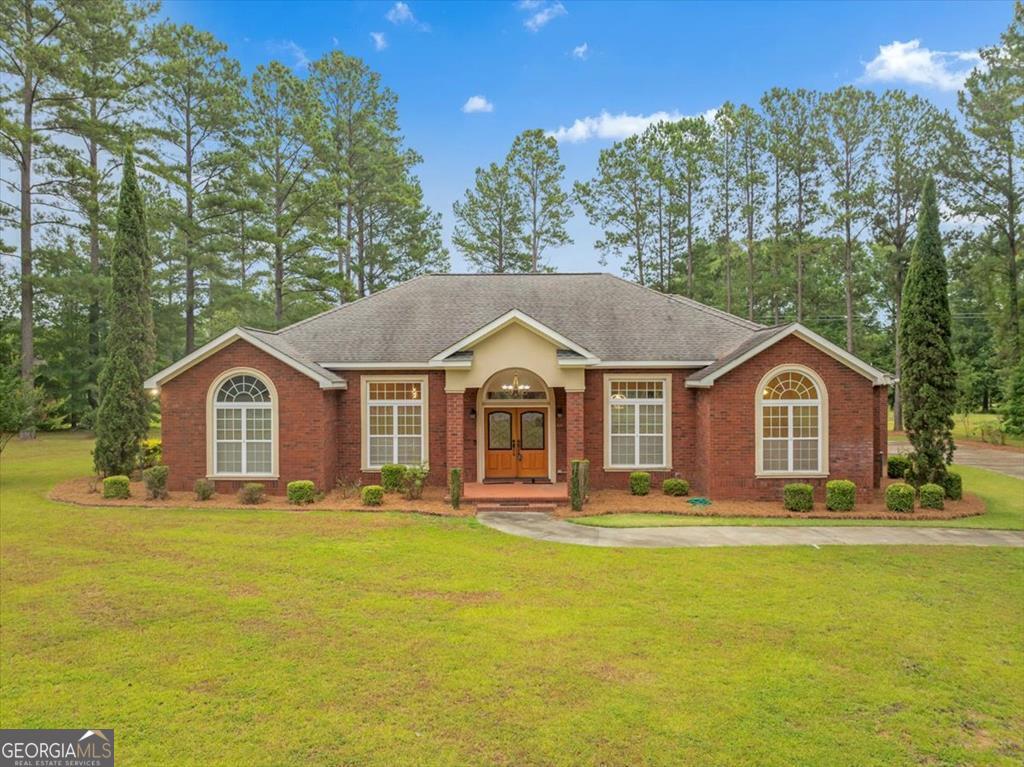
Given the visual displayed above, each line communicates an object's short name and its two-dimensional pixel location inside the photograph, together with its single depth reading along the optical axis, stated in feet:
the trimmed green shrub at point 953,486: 46.73
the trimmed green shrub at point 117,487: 47.11
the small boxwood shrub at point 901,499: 43.21
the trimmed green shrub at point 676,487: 48.42
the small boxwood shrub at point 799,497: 43.70
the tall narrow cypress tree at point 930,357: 47.39
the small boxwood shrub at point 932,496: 43.91
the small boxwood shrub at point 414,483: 47.52
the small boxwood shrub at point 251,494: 46.01
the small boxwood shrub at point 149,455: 58.08
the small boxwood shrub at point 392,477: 49.60
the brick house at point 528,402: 46.57
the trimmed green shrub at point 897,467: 55.42
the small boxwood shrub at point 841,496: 43.68
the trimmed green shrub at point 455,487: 44.73
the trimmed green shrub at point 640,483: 48.75
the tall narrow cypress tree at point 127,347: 54.80
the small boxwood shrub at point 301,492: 46.03
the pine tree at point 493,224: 113.50
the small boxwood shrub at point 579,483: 44.11
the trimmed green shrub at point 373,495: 44.98
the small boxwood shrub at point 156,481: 46.83
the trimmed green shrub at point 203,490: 46.63
